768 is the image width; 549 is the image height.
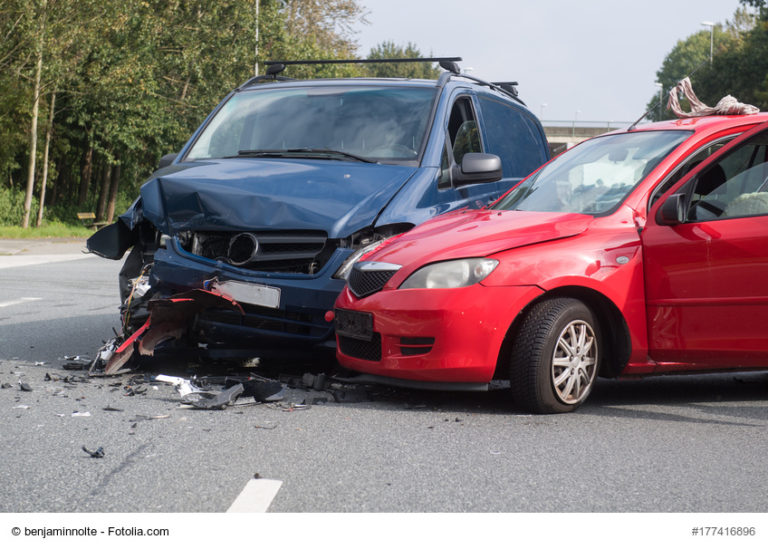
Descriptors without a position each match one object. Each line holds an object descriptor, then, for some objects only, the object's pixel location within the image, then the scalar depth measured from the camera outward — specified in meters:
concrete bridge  92.94
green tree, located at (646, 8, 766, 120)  54.75
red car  5.71
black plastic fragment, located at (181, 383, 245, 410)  5.95
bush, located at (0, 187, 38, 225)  34.00
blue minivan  6.54
